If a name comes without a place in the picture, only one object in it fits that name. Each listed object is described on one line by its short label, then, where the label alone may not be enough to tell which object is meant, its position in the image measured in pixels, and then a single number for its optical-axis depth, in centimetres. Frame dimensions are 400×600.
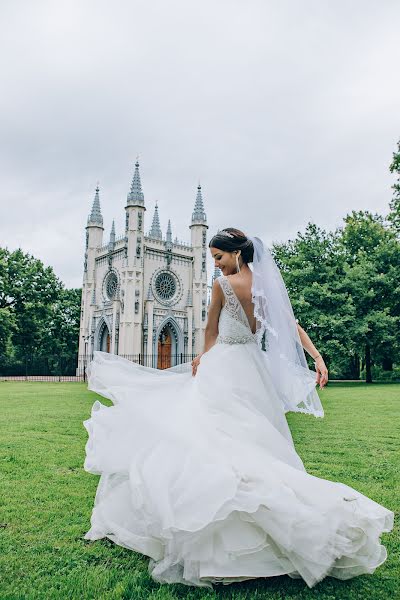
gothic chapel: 3859
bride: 249
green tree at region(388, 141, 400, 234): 2350
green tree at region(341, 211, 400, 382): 2752
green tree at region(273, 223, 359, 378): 2691
